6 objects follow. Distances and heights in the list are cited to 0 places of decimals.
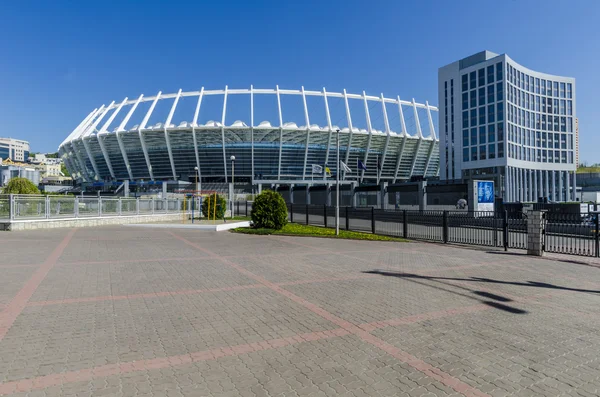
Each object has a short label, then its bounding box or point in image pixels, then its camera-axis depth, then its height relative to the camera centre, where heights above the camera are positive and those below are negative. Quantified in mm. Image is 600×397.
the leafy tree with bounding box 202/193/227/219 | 25250 -526
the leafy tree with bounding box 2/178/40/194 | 28234 +1170
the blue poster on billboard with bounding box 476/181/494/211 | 23609 +10
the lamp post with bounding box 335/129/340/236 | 16922 -1255
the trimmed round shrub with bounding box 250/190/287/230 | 18562 -723
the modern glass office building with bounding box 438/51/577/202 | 56438 +11410
